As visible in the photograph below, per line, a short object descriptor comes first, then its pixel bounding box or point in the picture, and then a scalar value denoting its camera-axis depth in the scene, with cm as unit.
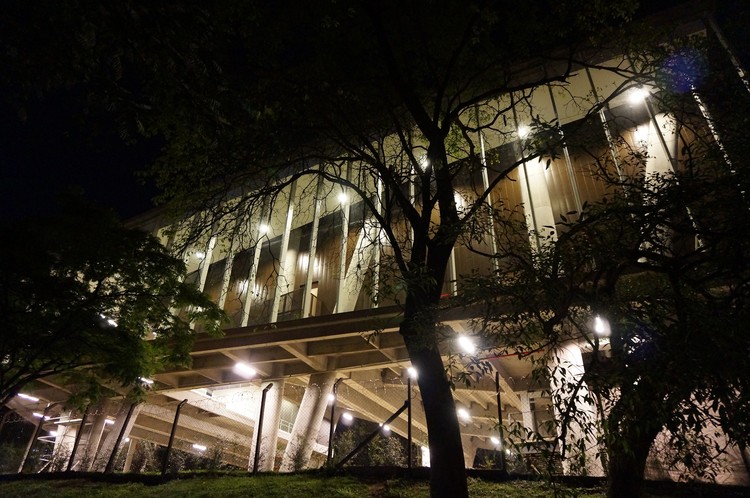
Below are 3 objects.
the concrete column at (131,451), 2391
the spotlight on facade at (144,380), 1091
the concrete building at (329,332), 1284
